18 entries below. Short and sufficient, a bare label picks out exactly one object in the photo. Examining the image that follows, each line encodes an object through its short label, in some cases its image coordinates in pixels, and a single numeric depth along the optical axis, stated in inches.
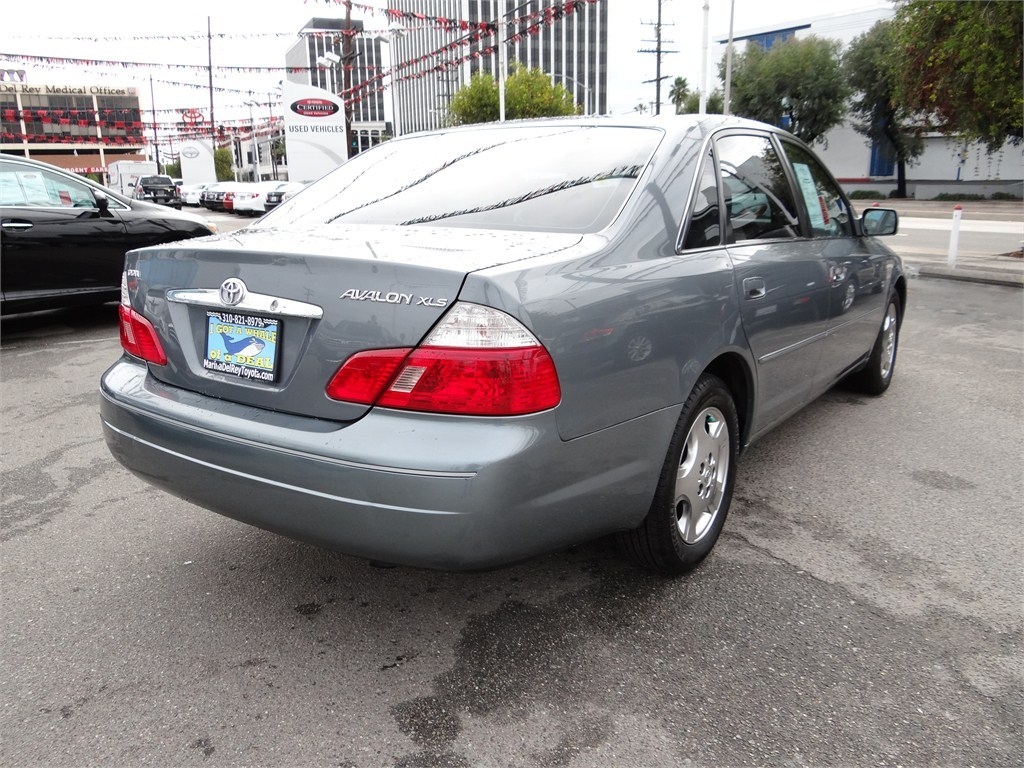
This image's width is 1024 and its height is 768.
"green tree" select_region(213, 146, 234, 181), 3854.8
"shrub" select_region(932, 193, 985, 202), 1718.8
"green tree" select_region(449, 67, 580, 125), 1640.0
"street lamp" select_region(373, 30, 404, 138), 868.6
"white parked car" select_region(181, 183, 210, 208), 1736.0
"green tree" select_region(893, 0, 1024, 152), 462.3
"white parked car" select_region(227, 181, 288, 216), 1162.6
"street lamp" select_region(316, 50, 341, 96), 946.1
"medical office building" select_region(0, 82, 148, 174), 3412.9
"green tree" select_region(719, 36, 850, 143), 1745.8
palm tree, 2550.9
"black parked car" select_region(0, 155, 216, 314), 269.9
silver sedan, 80.4
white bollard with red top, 474.3
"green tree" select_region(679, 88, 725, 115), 1958.2
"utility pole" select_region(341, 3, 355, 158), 887.7
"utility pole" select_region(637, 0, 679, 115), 2258.9
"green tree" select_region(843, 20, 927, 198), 1669.5
